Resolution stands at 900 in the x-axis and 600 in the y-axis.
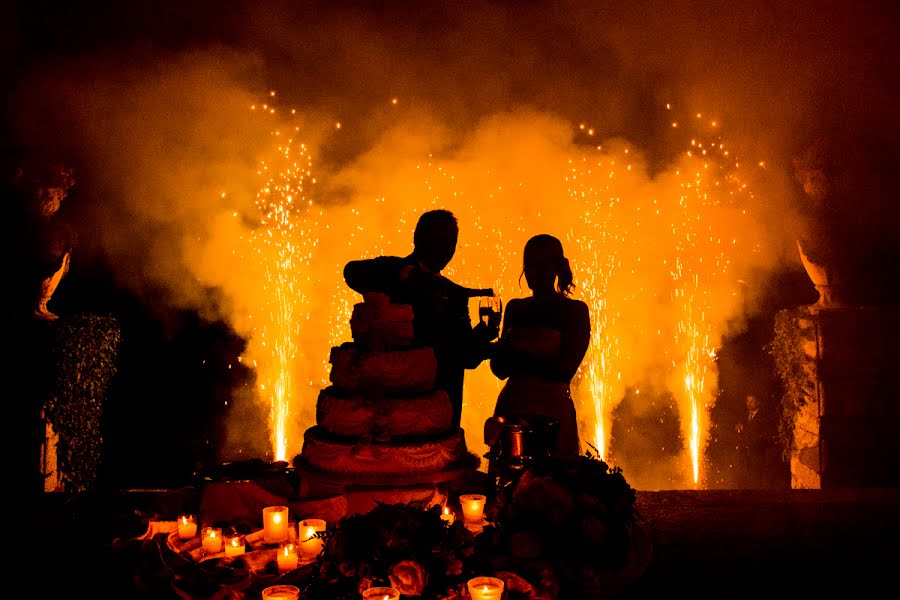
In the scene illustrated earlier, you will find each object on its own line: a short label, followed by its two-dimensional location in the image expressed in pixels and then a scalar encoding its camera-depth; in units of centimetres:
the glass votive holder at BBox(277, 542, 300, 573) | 284
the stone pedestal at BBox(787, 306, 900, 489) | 610
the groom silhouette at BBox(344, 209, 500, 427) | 407
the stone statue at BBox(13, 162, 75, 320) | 668
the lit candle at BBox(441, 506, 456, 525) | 322
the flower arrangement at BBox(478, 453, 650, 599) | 253
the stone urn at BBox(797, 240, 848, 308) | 629
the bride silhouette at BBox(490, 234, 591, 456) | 407
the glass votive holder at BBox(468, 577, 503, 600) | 233
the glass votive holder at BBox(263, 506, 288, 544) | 309
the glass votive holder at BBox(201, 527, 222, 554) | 302
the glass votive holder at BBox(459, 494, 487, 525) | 331
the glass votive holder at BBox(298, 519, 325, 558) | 298
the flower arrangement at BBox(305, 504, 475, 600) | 237
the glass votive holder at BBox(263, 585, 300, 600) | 236
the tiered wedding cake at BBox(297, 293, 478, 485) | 327
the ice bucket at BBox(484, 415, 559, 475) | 335
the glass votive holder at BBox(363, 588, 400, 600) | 232
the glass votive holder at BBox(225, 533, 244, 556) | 298
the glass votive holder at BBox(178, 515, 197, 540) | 316
